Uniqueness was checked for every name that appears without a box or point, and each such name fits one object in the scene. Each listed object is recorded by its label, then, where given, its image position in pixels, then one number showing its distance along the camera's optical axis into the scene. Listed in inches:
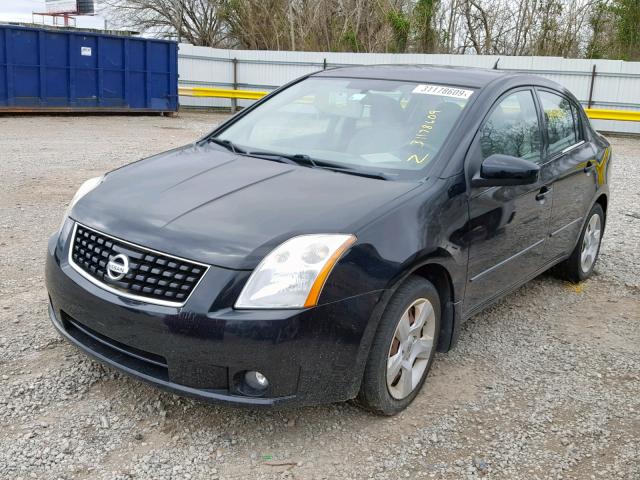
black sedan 106.5
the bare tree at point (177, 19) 1437.0
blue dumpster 677.3
